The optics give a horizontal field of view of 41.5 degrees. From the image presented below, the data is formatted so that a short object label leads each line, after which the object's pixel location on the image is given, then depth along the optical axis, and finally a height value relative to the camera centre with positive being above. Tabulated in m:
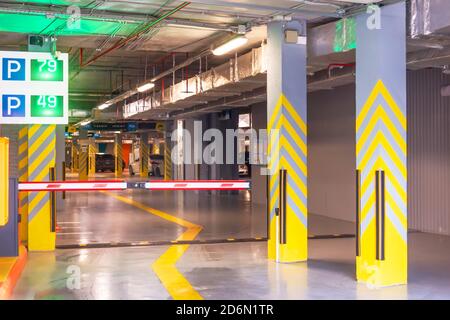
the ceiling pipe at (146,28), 8.38 +2.18
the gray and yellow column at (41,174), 9.83 -0.18
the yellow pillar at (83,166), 31.69 -0.16
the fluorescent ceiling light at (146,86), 14.88 +1.96
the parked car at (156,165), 36.44 -0.14
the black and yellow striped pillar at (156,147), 44.41 +1.19
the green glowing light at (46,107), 8.63 +0.83
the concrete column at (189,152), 24.09 +0.43
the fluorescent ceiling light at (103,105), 20.60 +2.07
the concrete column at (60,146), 16.94 +0.49
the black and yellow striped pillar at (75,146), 47.51 +1.37
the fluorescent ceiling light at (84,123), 28.22 +2.10
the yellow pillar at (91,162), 48.72 +0.08
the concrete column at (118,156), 43.16 +0.51
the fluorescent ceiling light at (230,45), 9.18 +1.87
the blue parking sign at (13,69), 8.60 +1.39
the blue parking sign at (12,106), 8.44 +0.82
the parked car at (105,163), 47.88 +0.00
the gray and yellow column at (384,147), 6.96 +0.17
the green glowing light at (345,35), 7.66 +1.67
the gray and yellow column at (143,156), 38.59 +0.44
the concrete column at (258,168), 18.21 -0.19
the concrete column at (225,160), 22.17 +0.09
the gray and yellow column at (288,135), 8.60 +0.40
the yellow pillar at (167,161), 30.23 +0.09
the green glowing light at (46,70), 8.96 +1.43
